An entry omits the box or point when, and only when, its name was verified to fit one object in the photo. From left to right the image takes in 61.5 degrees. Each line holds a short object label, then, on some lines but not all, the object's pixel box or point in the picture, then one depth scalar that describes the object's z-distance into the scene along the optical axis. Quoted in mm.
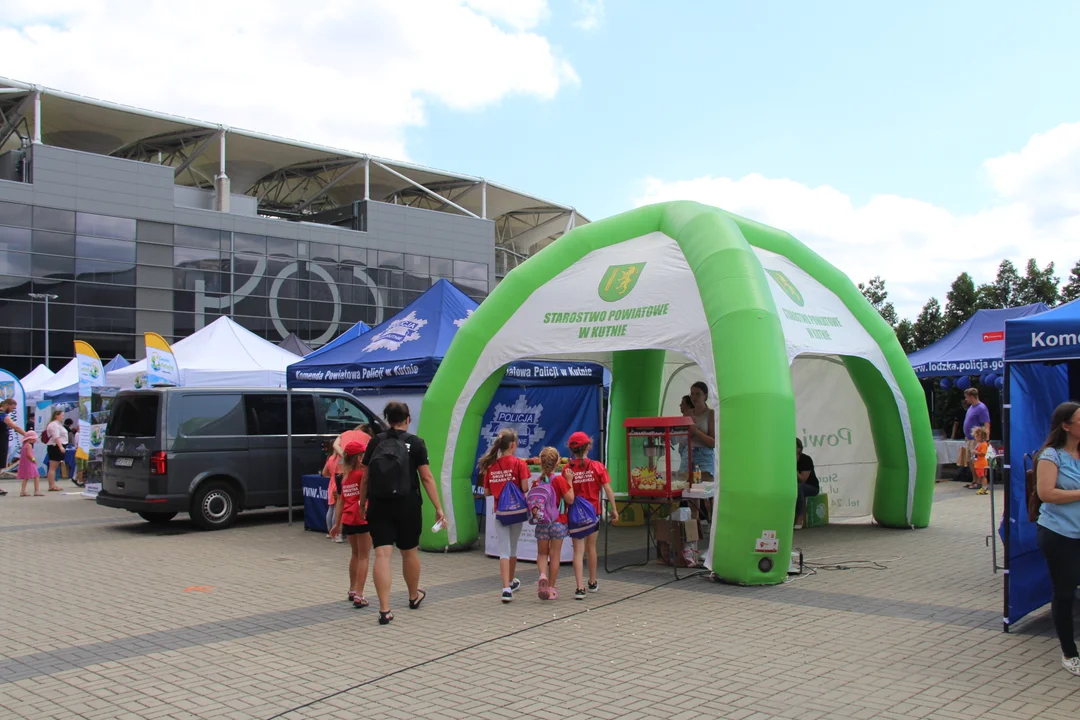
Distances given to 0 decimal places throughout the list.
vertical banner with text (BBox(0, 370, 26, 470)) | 22016
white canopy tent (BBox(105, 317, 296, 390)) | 17344
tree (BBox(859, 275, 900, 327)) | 40525
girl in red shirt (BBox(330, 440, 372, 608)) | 7582
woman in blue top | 5477
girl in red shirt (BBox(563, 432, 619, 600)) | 8070
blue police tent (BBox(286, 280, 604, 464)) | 12281
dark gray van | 12430
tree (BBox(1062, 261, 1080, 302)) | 33719
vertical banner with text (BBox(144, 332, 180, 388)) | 14781
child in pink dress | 18984
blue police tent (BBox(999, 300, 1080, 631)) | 6082
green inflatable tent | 8211
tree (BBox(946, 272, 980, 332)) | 33938
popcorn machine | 9195
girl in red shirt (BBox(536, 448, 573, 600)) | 7895
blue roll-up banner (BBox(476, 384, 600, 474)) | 14000
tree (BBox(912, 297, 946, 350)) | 35188
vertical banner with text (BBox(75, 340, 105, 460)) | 18344
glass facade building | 40688
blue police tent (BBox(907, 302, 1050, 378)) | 20812
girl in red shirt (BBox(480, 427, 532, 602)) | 8078
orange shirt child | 17406
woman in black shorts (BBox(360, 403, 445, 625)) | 7133
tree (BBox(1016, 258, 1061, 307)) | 33281
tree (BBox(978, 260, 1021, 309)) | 33688
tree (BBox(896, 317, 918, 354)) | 36031
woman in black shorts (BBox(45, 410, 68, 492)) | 20500
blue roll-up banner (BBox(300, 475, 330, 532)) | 12508
